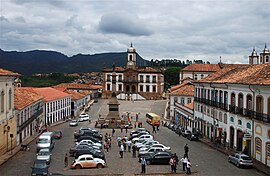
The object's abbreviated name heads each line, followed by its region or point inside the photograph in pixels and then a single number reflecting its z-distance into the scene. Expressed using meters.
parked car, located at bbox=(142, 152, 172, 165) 27.08
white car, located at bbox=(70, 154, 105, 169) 25.47
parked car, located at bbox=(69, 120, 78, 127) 53.40
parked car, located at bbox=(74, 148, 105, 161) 27.89
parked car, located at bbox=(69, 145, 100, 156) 29.59
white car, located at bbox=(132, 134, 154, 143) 36.60
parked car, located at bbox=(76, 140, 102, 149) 31.75
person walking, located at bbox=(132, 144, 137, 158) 30.68
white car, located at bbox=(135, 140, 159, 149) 32.56
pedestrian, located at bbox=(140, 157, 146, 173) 24.07
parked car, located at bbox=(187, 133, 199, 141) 40.47
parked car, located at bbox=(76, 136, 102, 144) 35.47
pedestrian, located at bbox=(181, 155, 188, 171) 24.73
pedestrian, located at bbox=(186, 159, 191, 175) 24.00
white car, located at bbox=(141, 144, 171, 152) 30.67
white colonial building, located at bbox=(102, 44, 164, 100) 107.44
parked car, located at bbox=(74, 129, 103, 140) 39.25
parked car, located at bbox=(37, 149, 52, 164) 26.50
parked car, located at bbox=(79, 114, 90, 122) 59.94
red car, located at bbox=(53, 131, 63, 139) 40.31
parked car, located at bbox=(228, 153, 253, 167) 25.92
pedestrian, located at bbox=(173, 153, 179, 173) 24.44
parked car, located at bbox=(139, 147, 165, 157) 29.09
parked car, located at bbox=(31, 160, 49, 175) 22.14
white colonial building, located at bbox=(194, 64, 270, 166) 27.88
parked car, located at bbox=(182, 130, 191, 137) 42.77
